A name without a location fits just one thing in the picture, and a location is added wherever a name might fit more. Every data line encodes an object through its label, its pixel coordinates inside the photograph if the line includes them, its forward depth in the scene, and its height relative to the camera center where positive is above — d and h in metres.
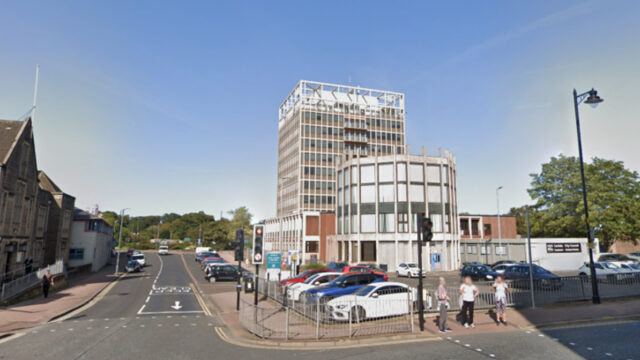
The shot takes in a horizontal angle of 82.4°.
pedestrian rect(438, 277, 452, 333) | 13.55 -2.66
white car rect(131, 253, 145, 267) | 47.17 -3.01
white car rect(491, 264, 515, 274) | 34.18 -2.79
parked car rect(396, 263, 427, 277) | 39.50 -3.40
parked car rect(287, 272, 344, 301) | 21.86 -2.81
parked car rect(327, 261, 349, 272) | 35.82 -2.87
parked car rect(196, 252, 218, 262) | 63.30 -3.27
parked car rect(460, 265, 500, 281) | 33.03 -3.07
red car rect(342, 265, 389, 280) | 31.04 -2.64
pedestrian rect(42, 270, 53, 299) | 24.31 -3.23
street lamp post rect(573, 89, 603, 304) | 18.25 +5.43
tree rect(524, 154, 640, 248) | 48.56 +5.59
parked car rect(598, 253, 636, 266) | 41.43 -2.07
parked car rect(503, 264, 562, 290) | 18.73 -2.34
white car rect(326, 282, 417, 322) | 14.91 -2.72
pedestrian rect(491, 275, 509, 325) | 14.66 -2.36
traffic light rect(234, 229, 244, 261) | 19.02 -0.39
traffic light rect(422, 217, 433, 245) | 14.42 +0.37
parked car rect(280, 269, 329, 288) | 25.59 -2.87
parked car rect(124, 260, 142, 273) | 45.34 -3.78
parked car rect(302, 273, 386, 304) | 17.30 -2.53
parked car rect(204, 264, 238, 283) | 35.94 -3.66
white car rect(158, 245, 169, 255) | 82.81 -3.21
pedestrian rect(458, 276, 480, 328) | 14.12 -2.34
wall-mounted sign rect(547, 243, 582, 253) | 46.53 -0.95
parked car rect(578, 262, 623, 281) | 28.55 -2.28
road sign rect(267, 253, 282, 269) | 23.33 -1.53
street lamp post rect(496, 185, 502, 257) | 50.27 -0.69
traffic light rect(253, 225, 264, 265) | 17.12 -0.34
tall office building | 81.81 +24.11
